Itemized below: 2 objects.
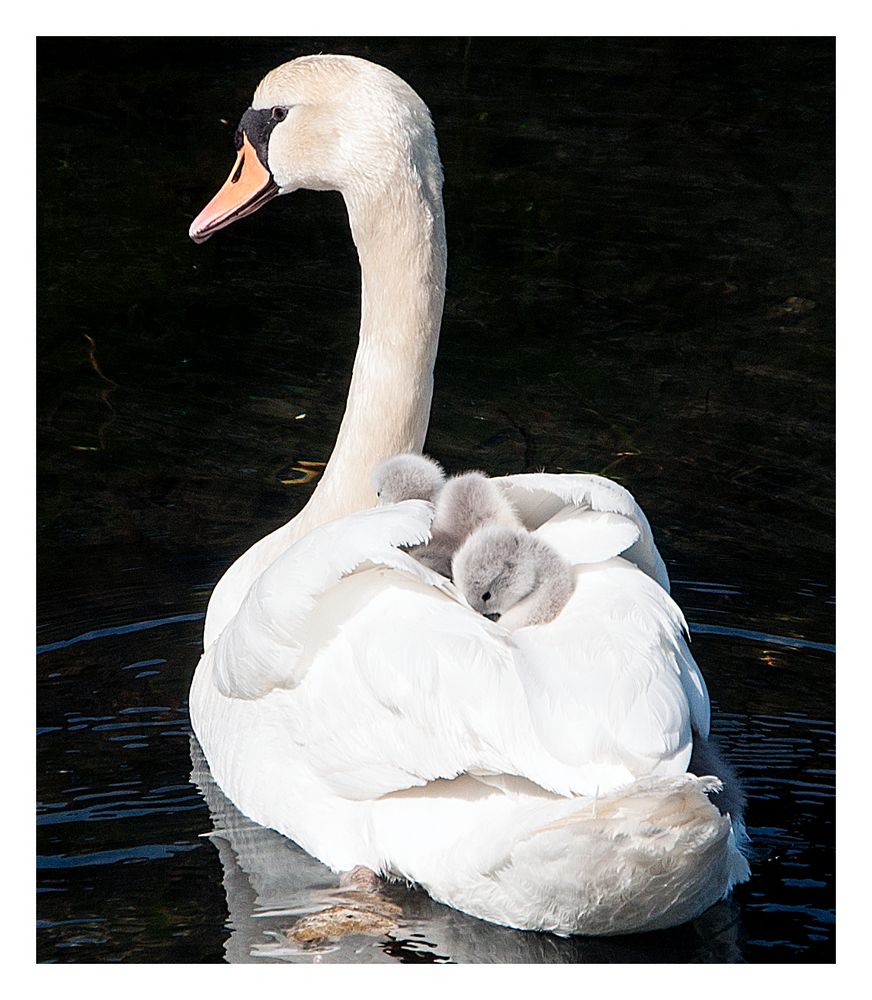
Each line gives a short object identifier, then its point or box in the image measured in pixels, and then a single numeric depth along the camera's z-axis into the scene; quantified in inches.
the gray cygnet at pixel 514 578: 377.7
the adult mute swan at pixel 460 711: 341.1
